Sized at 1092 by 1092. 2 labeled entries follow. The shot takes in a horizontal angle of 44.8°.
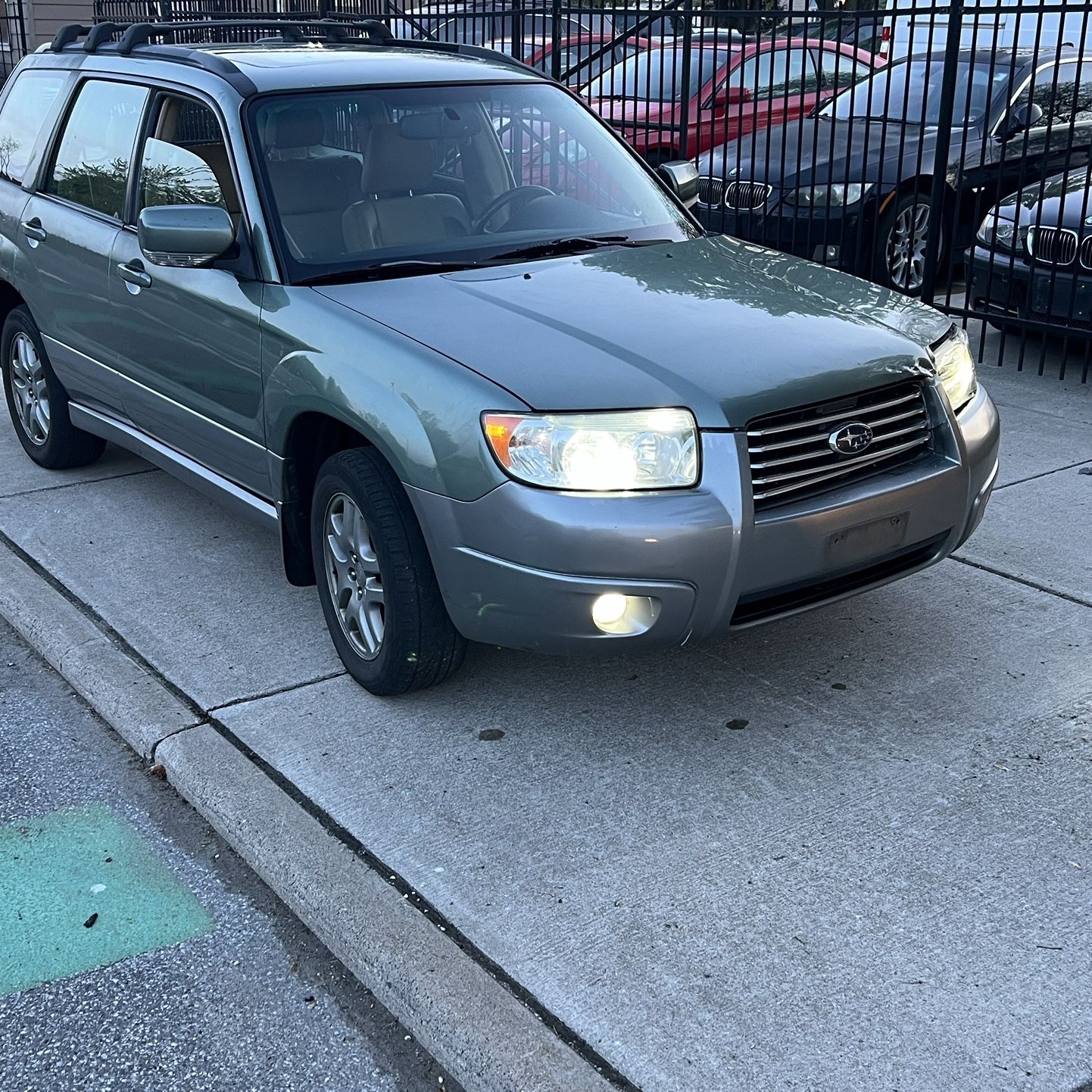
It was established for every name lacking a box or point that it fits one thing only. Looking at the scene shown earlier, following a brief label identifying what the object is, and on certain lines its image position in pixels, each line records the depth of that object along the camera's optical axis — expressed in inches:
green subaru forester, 134.5
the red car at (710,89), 401.7
